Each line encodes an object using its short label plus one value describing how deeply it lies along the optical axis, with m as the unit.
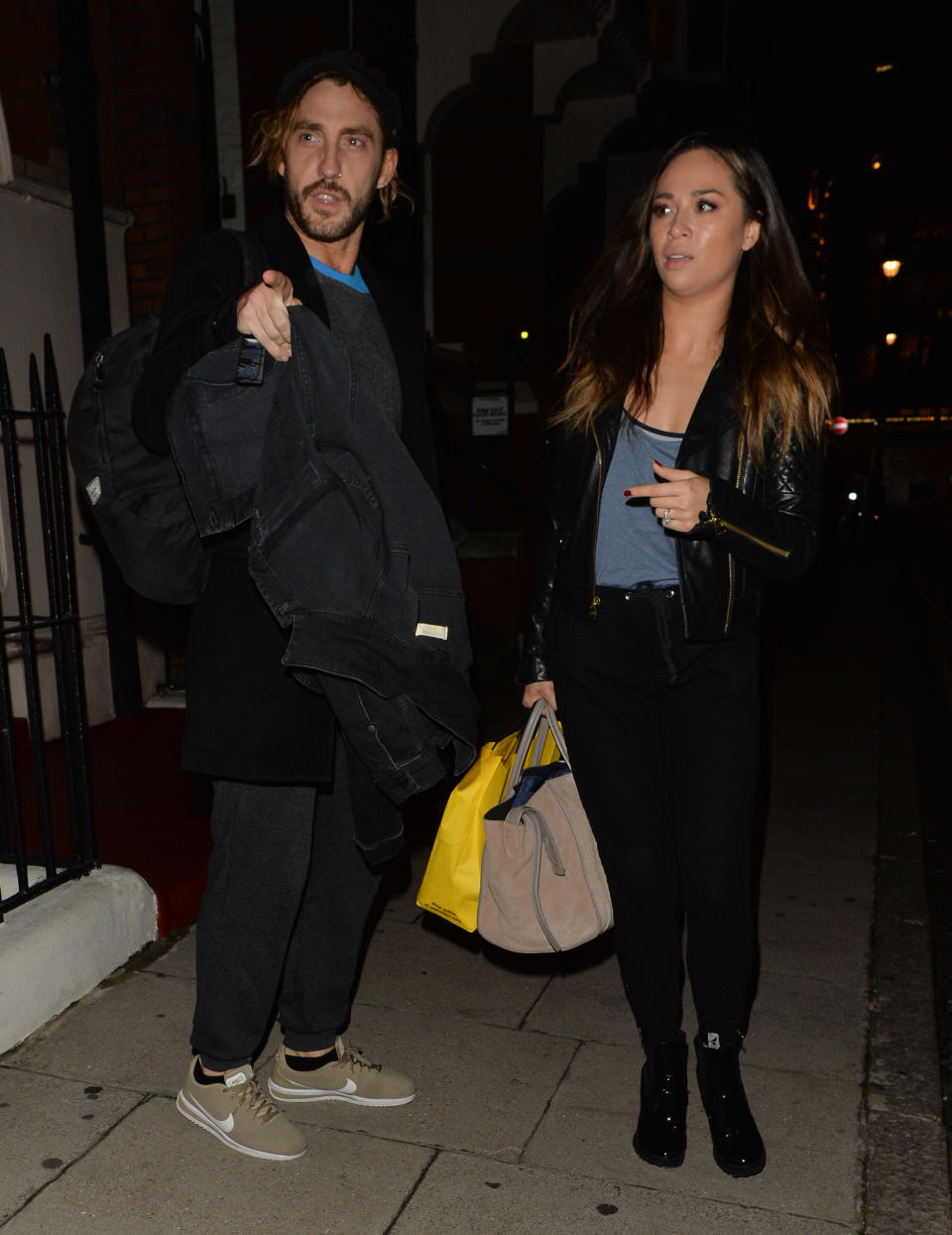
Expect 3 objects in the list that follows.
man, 2.21
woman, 2.41
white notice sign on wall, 9.01
